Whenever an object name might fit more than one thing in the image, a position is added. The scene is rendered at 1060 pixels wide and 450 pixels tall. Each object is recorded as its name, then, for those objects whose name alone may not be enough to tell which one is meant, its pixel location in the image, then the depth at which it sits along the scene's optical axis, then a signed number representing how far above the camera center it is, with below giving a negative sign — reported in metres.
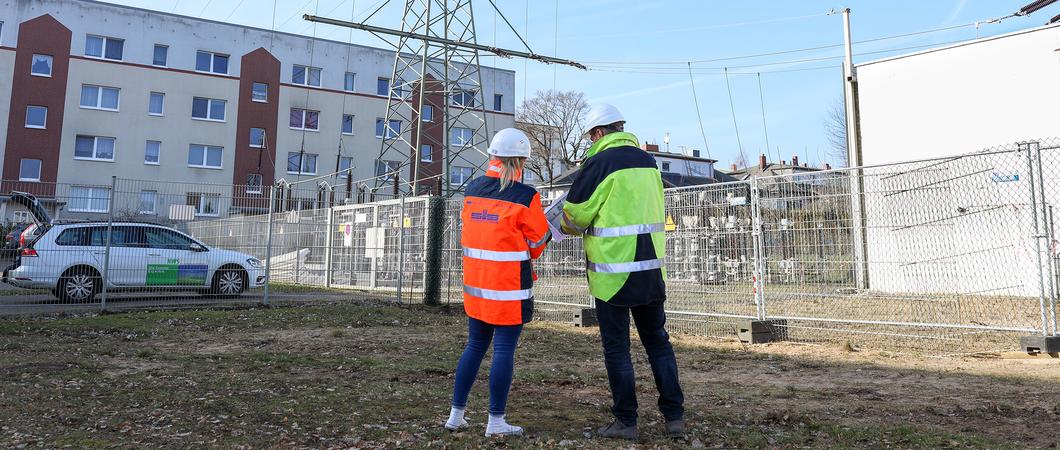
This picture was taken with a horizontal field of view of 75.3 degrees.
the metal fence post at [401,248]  12.85 +0.54
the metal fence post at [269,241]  12.46 +0.61
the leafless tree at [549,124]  51.29 +11.64
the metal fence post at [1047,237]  6.81 +0.49
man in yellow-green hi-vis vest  3.87 +0.12
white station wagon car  11.12 +0.20
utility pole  17.55 +4.62
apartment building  34.19 +9.50
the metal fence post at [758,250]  8.51 +0.39
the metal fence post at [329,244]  14.75 +0.70
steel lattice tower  20.75 +7.04
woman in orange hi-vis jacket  3.88 +0.06
